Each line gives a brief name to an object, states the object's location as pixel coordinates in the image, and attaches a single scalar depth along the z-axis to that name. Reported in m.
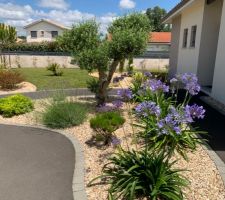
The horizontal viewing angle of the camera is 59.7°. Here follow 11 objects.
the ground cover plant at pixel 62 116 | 5.10
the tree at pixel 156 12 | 60.90
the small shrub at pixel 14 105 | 5.92
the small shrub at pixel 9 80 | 9.20
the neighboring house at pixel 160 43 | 31.99
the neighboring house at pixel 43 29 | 40.22
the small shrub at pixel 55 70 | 13.67
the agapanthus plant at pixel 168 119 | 2.34
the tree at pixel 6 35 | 17.68
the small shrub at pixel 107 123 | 4.01
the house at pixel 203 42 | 6.58
